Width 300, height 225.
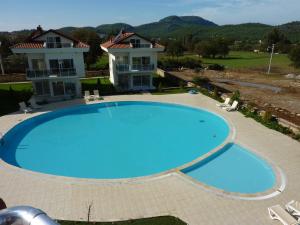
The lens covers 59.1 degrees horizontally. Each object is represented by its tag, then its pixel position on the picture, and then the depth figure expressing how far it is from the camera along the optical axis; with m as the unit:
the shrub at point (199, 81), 33.58
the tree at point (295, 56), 44.34
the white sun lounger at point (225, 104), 23.84
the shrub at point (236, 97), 23.97
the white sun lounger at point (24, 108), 22.70
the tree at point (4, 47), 42.78
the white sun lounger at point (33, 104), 23.83
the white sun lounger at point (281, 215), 9.25
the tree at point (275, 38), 105.75
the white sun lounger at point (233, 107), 22.98
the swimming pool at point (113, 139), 15.19
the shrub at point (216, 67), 49.00
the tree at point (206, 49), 70.81
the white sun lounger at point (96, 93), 27.38
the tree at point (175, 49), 59.38
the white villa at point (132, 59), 29.52
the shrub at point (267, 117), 19.75
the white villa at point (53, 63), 25.80
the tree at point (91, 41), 39.41
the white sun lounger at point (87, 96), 26.61
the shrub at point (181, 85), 30.90
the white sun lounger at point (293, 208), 9.65
